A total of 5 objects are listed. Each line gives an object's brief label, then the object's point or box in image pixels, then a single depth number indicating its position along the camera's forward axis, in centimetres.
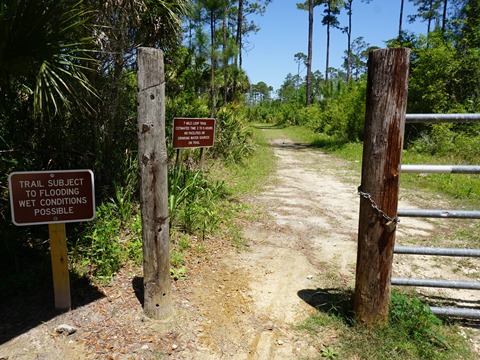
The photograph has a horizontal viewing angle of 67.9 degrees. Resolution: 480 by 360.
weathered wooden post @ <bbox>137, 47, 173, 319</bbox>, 264
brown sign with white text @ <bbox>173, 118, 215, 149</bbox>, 588
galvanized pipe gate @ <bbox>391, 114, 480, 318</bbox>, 257
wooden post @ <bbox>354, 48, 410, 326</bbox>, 239
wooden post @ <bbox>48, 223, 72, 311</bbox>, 285
